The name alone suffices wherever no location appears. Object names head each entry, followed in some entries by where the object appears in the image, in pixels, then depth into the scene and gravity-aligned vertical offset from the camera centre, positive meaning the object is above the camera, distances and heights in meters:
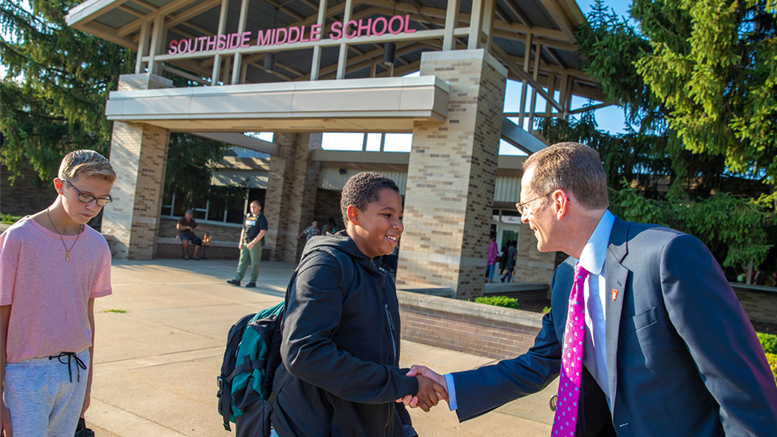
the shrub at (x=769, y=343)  6.00 -0.89
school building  9.66 +2.61
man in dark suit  1.33 -0.19
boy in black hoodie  1.76 -0.43
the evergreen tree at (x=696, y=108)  7.70 +2.68
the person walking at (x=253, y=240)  10.41 -0.63
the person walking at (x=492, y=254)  16.77 -0.54
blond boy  2.11 -0.52
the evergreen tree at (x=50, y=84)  15.57 +3.44
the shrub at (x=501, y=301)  7.49 -0.96
